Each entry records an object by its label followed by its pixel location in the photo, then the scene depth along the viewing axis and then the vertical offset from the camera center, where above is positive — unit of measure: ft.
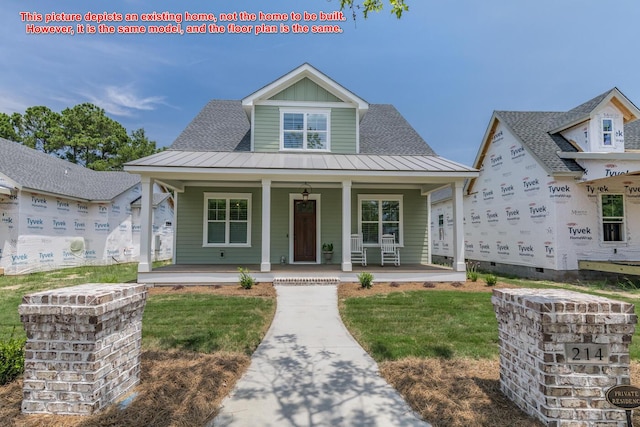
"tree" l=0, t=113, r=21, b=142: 92.84 +31.08
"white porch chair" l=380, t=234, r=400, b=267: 36.65 -2.36
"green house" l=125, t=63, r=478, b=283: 35.50 +4.45
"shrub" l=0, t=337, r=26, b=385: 9.75 -4.09
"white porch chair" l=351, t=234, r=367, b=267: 35.40 -2.29
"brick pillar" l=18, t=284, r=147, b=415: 8.02 -3.12
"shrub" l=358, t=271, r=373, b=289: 27.61 -4.44
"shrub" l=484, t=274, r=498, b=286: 27.71 -4.54
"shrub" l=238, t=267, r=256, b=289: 27.09 -4.42
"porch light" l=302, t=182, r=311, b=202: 35.13 +4.15
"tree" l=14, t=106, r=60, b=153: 98.02 +32.44
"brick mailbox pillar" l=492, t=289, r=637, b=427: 7.61 -3.14
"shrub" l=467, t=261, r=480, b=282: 30.58 -4.58
